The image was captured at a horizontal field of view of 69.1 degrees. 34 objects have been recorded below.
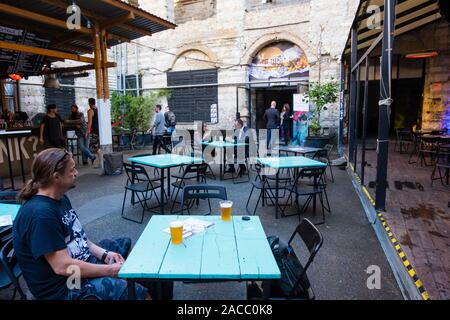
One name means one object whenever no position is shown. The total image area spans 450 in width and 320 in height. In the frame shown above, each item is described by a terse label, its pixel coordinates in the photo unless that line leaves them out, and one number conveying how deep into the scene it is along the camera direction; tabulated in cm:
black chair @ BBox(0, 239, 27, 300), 205
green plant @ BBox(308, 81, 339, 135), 1020
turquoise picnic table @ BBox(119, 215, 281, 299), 174
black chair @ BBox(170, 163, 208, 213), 497
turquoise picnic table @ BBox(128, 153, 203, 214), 490
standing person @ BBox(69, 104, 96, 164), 877
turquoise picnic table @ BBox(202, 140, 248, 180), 721
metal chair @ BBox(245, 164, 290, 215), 512
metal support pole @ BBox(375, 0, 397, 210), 418
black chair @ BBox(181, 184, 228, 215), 340
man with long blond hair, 181
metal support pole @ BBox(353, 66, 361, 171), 663
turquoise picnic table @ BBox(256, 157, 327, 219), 484
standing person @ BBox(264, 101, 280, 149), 1126
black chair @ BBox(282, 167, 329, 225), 452
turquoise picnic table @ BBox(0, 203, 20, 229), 276
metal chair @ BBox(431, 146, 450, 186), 576
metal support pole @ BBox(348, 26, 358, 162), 734
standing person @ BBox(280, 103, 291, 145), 1241
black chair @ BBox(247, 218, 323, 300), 207
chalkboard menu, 662
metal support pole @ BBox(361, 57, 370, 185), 545
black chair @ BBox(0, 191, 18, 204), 324
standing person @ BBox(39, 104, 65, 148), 765
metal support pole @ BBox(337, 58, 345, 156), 991
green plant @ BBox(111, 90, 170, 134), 1290
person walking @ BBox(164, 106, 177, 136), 1084
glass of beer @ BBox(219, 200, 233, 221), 254
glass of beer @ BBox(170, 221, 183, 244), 211
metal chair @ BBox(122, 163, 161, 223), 467
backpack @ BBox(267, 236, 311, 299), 210
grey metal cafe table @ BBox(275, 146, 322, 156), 668
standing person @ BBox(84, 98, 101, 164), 852
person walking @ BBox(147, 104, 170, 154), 972
